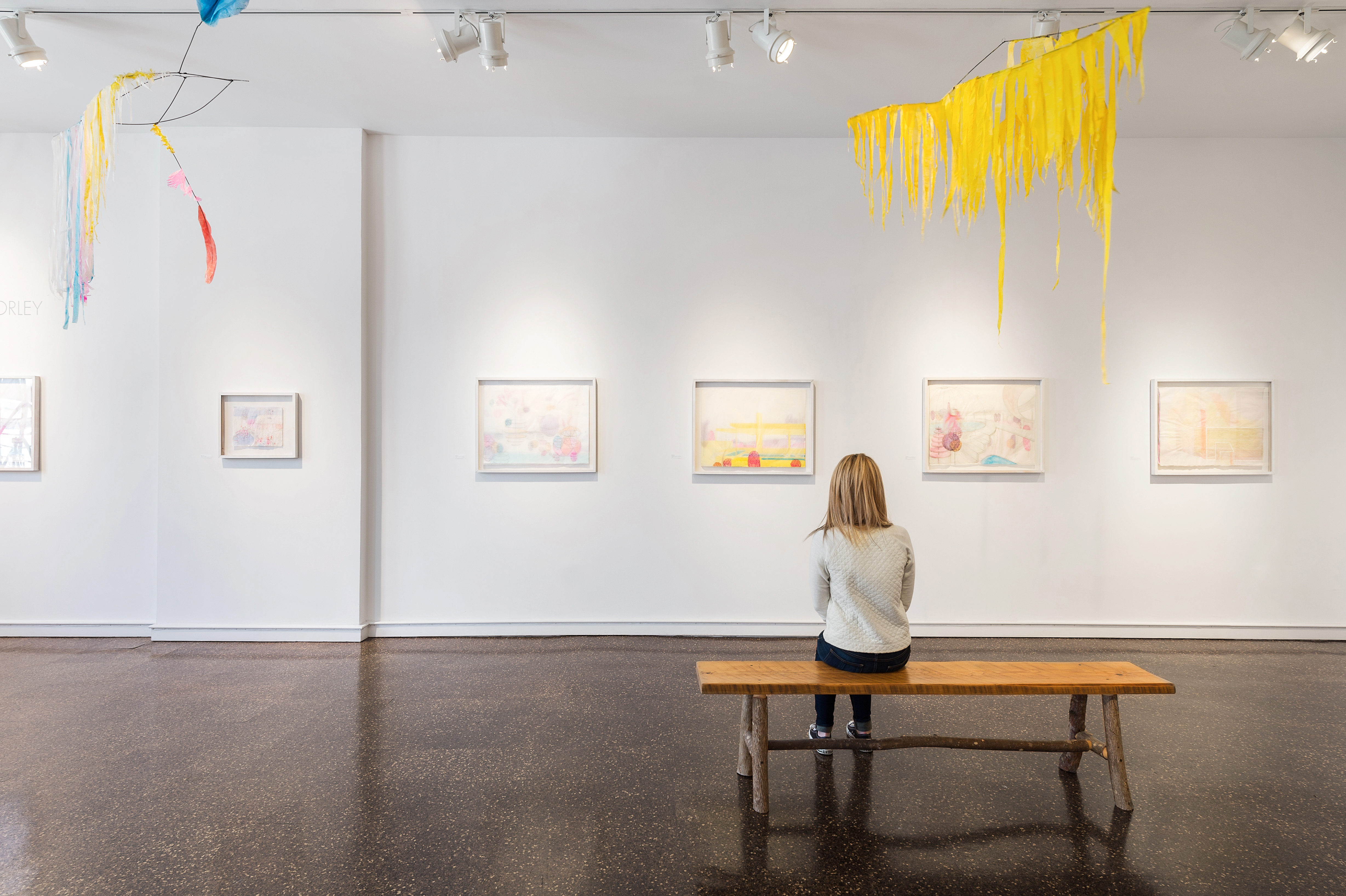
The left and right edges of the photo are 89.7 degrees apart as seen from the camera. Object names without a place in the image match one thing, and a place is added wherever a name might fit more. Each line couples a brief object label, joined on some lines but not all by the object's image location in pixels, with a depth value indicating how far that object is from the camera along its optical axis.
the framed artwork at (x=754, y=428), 5.55
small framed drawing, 5.42
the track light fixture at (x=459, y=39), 4.00
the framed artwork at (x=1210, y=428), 5.45
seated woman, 2.96
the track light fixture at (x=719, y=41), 3.92
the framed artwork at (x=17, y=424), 5.52
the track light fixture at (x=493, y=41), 3.94
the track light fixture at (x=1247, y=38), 3.91
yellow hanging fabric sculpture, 2.42
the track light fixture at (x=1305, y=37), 3.86
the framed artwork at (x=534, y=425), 5.55
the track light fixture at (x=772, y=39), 3.90
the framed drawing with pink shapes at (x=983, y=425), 5.51
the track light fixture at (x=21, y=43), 3.90
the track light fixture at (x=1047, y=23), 3.89
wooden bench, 2.75
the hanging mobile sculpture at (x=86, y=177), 3.46
